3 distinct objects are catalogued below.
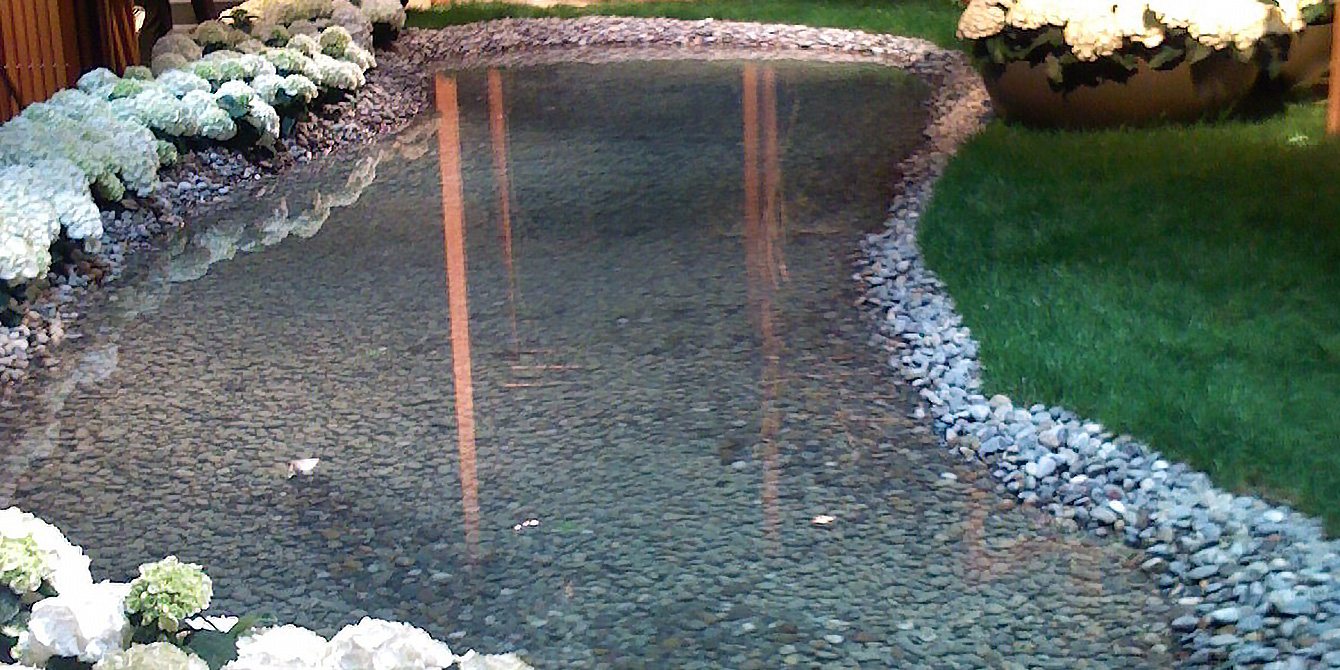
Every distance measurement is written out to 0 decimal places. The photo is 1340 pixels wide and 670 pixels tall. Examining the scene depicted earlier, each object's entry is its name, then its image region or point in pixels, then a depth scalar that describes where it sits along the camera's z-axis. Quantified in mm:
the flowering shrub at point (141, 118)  6176
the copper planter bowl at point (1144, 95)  7859
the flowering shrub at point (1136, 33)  7770
